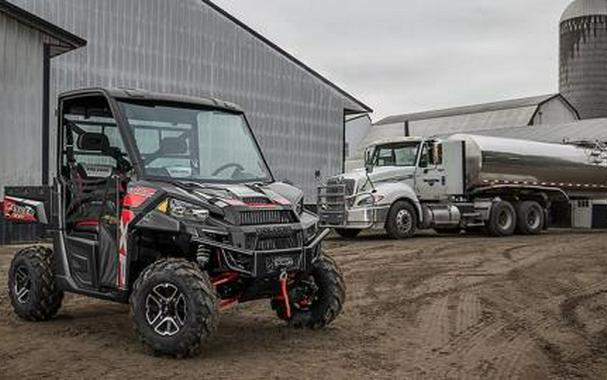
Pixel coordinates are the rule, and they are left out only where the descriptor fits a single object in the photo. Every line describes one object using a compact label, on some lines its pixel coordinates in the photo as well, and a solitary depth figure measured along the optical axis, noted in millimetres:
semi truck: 20344
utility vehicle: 6371
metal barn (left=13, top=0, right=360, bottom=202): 22484
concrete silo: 60156
